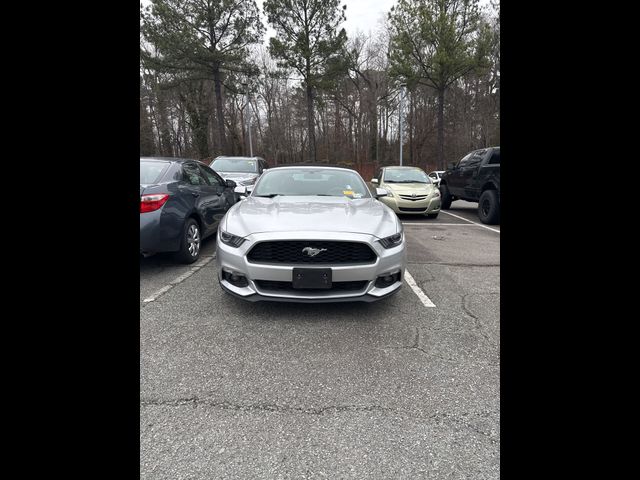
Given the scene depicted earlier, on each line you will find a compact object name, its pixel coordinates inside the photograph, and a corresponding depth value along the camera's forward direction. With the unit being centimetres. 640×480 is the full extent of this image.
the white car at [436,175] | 1864
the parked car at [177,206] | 369
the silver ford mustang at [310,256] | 257
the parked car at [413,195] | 806
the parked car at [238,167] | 959
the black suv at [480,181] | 745
